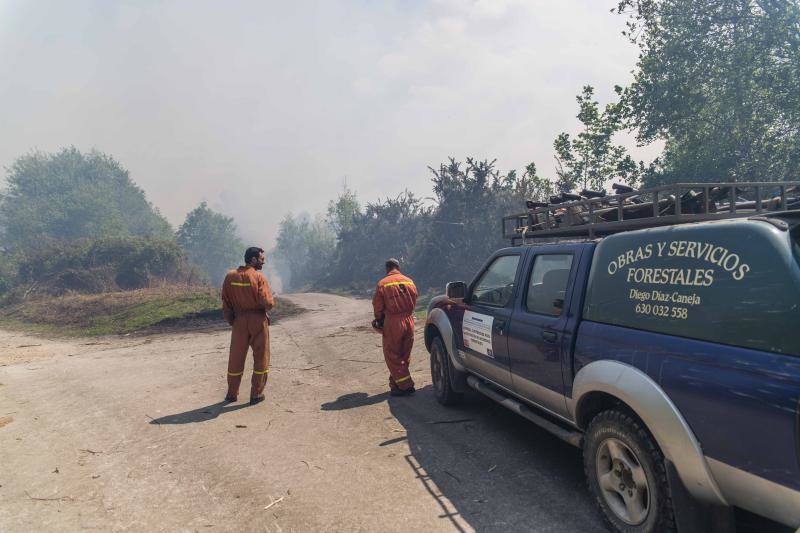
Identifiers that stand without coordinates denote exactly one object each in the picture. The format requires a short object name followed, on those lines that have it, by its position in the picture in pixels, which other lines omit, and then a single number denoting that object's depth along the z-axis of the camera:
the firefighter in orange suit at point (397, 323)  6.21
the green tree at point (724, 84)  18.08
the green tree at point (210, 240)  72.06
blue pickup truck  2.08
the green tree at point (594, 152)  23.50
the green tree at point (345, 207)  55.71
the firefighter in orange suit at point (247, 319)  6.20
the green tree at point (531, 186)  26.08
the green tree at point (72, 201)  57.56
